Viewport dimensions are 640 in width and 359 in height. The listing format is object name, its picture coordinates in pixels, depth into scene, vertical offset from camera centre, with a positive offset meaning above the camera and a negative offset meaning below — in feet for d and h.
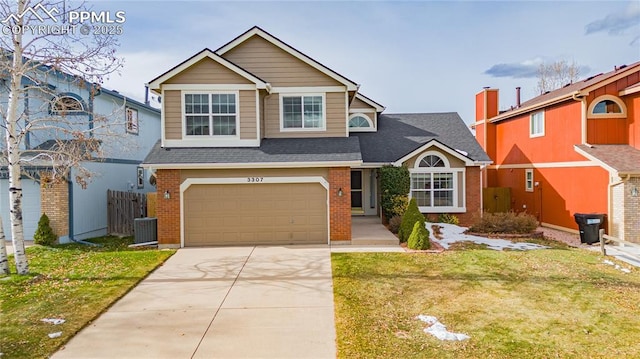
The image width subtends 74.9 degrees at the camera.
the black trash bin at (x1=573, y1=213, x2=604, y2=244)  49.57 -6.03
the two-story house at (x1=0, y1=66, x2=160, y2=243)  47.26 +0.33
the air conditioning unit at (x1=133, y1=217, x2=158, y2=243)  46.68 -5.38
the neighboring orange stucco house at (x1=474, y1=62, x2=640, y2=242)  48.93 +3.02
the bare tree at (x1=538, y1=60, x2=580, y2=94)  117.19 +29.18
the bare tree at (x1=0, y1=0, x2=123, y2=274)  32.07 +8.95
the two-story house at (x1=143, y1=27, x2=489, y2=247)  45.27 +3.55
